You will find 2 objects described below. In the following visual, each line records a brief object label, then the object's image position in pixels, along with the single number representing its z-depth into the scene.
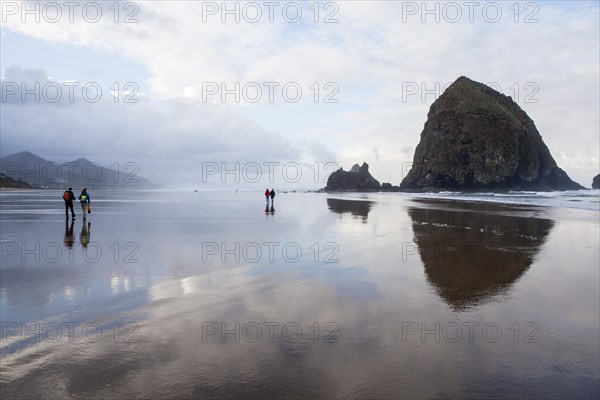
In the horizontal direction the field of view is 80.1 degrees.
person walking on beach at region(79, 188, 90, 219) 20.98
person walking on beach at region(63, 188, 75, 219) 20.11
